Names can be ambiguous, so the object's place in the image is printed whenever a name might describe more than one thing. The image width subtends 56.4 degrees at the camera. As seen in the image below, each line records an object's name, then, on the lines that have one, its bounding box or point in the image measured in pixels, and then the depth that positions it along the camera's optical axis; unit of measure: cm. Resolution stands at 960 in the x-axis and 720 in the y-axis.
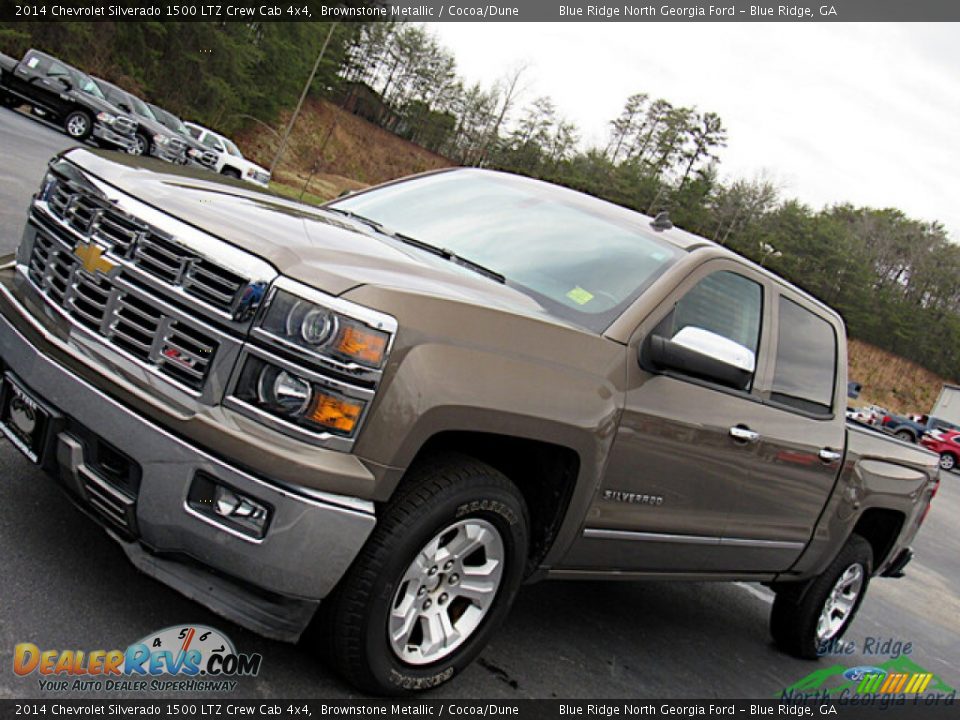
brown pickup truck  259
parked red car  3453
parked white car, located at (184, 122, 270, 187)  2608
